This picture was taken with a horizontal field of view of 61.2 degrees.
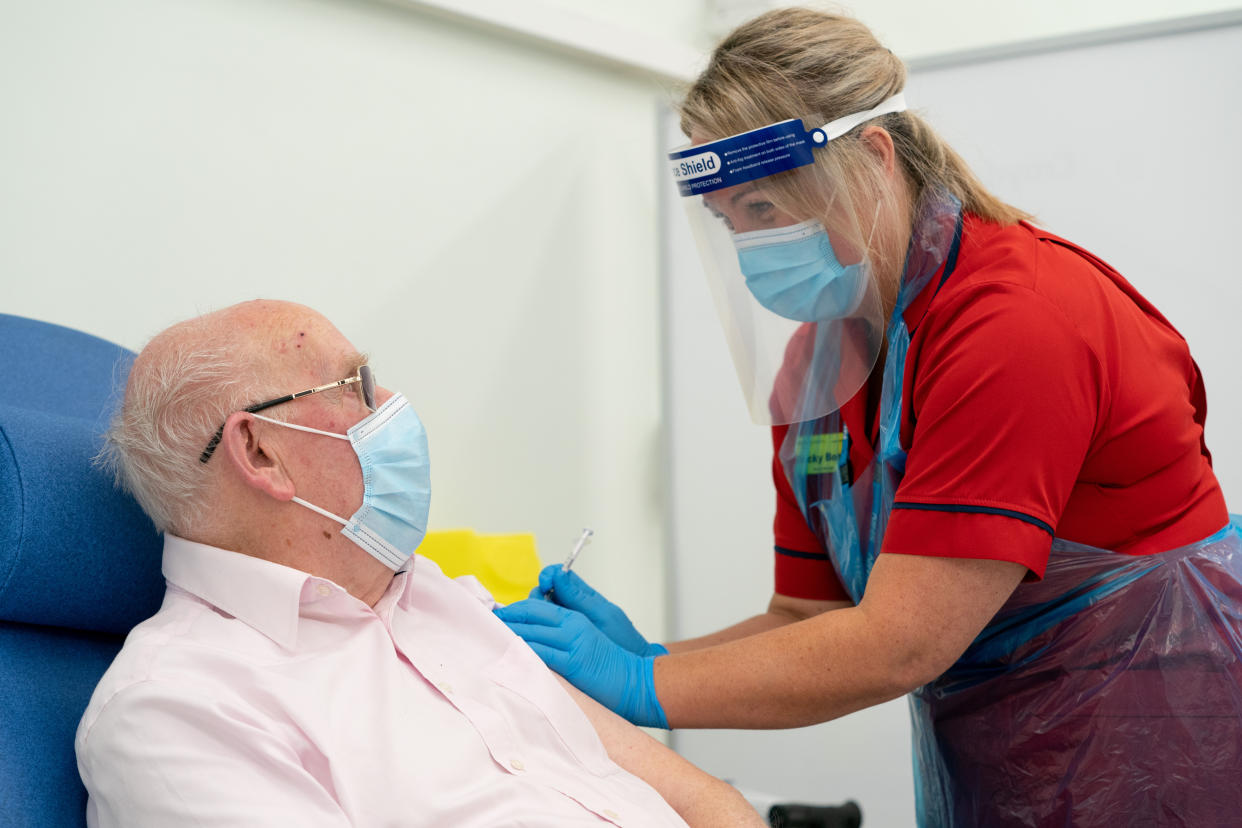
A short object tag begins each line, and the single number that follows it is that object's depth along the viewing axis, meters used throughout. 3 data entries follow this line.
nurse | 1.20
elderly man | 1.06
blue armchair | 1.08
